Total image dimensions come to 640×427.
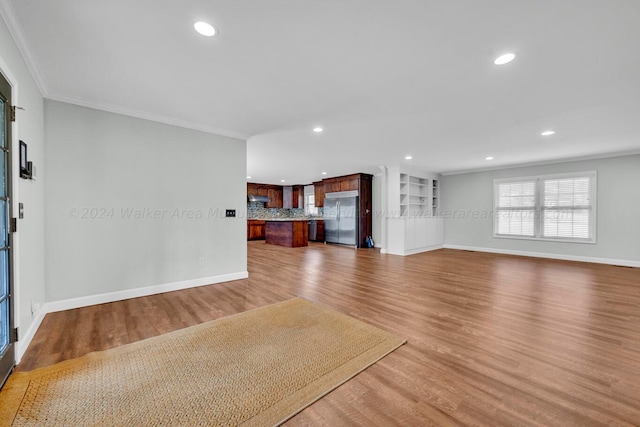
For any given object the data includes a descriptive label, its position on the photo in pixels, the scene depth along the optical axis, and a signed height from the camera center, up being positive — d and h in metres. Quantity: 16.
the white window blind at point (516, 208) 6.61 +0.08
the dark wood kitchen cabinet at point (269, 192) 10.47 +0.79
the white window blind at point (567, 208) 5.89 +0.07
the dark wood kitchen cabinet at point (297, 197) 11.00 +0.60
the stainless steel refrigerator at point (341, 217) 8.12 -0.19
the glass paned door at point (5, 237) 1.75 -0.17
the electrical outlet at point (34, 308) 2.37 -0.89
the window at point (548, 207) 5.88 +0.09
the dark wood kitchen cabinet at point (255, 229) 9.88 -0.67
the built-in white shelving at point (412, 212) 7.05 -0.02
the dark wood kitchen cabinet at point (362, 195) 8.03 +0.50
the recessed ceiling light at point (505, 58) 2.04 +1.20
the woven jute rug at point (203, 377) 1.44 -1.10
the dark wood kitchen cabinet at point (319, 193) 9.66 +0.67
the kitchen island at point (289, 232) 8.25 -0.67
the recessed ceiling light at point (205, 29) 1.74 +1.23
